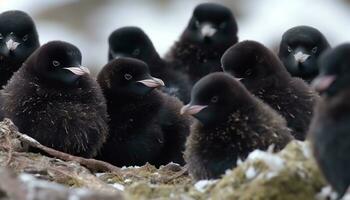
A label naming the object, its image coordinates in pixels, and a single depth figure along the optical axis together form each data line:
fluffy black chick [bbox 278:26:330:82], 12.06
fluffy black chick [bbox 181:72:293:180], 8.96
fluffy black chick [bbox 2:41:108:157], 10.34
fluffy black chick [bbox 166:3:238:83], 13.96
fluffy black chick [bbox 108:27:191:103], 13.59
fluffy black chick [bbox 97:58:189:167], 11.13
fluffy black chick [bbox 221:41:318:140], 10.06
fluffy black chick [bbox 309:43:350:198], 7.64
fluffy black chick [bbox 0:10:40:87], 12.01
